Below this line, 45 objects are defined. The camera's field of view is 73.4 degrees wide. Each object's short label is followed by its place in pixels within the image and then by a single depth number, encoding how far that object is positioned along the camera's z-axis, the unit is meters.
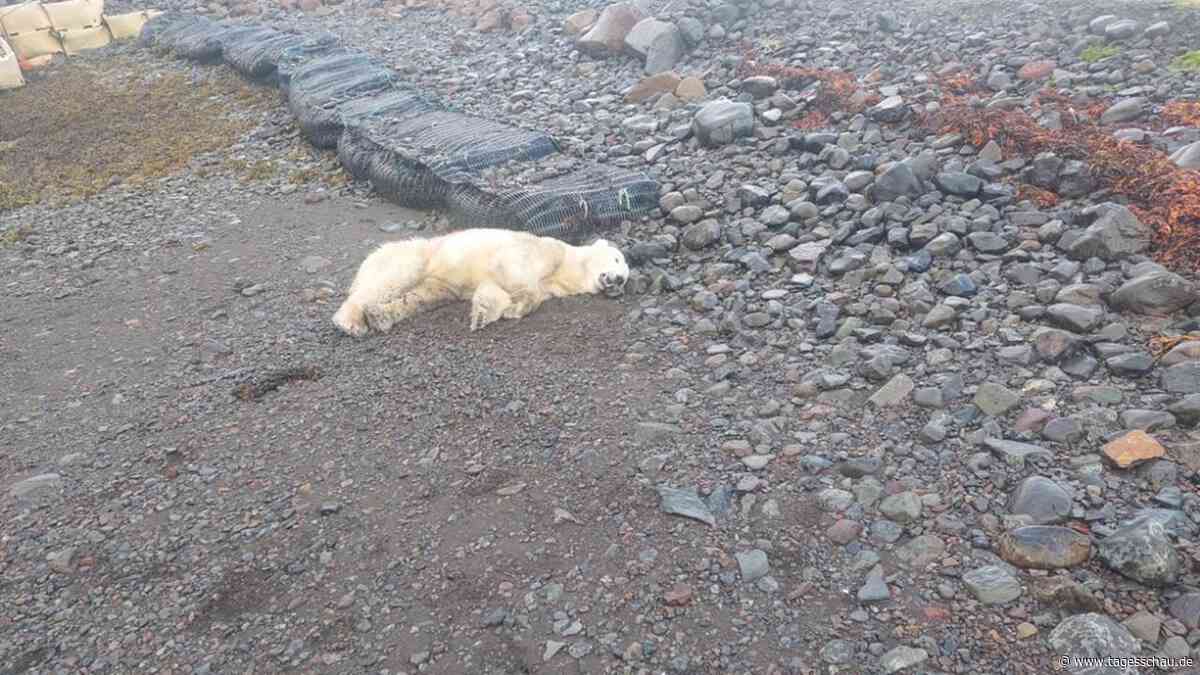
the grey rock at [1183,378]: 4.35
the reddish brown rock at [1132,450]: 3.92
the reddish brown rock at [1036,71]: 8.67
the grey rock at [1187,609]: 3.21
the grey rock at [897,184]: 6.75
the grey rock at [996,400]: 4.47
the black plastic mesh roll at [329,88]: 10.40
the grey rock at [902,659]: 3.21
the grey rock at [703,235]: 6.94
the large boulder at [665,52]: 11.78
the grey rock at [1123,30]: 9.05
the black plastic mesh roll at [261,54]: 13.01
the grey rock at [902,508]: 3.92
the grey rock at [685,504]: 4.09
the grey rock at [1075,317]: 4.94
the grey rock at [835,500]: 4.04
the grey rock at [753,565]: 3.74
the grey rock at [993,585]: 3.43
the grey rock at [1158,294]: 5.00
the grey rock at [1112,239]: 5.54
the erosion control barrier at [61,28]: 16.47
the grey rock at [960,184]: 6.61
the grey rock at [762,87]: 9.60
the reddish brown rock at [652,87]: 10.68
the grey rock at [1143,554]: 3.36
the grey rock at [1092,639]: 3.13
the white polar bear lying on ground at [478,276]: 6.32
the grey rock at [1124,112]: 7.34
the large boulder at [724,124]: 8.48
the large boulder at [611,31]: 12.71
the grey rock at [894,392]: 4.74
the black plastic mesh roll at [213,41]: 14.49
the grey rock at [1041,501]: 3.73
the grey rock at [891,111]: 8.09
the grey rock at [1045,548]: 3.53
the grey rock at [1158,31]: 8.86
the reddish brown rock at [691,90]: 10.33
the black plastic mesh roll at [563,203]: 7.52
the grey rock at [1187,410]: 4.11
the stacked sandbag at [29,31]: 16.44
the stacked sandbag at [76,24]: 16.91
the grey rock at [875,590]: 3.53
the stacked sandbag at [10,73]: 14.70
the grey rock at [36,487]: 4.80
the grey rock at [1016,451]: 4.09
